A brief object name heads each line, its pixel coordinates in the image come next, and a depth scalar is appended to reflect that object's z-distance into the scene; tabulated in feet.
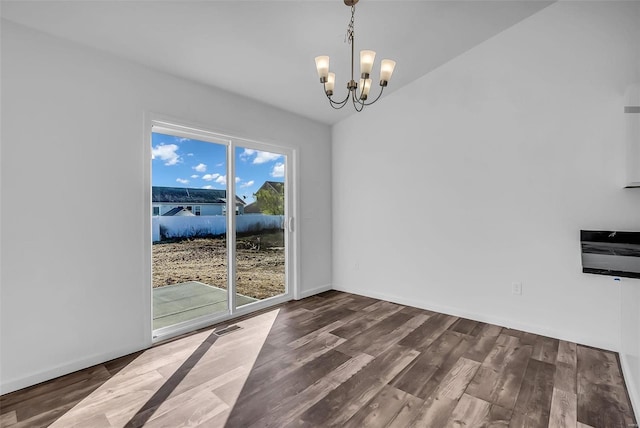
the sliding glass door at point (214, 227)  10.01
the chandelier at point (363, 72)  6.91
